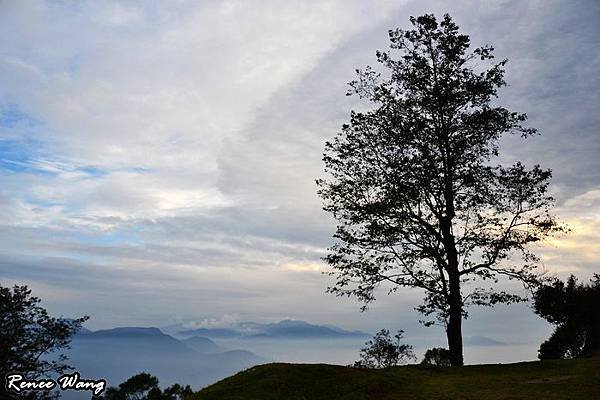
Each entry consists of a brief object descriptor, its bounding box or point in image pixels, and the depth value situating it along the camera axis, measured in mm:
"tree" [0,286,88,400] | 36125
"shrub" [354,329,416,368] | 51375
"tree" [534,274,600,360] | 41406
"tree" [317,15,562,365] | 31219
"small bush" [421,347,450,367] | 46694
